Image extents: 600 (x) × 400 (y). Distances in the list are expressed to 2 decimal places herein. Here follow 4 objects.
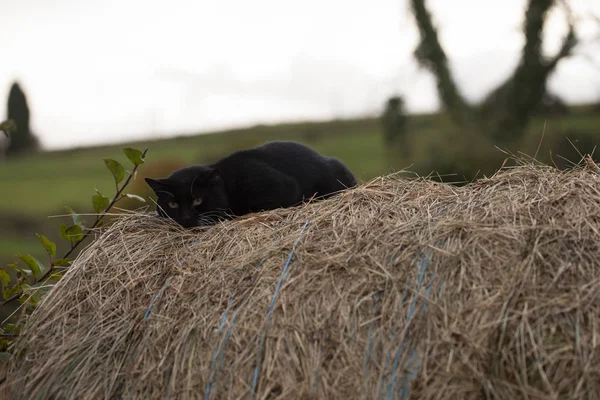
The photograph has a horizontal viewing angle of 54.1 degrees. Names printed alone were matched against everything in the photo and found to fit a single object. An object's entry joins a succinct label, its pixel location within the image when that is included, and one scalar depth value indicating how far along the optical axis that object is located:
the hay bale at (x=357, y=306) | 2.48
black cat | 4.16
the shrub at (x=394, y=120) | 15.52
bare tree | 14.13
